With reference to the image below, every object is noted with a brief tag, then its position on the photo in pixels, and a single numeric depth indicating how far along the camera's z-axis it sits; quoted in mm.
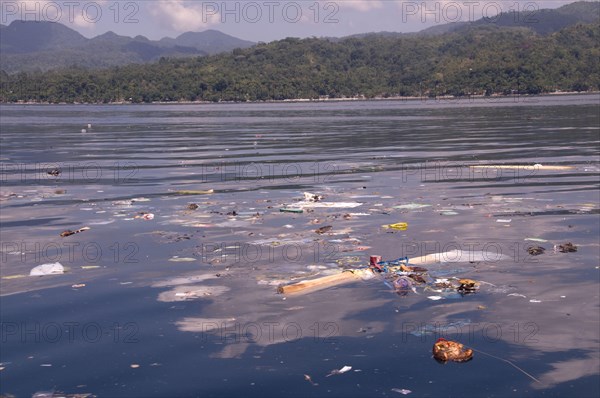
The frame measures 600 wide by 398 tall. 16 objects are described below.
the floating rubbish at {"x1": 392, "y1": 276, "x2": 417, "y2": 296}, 8352
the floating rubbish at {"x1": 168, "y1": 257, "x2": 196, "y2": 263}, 9854
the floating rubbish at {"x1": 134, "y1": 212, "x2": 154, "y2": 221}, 12866
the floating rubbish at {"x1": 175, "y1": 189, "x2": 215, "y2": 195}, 15609
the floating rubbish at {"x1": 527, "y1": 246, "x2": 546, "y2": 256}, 9948
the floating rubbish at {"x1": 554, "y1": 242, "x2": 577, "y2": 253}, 10013
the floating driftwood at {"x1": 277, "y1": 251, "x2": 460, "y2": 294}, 8406
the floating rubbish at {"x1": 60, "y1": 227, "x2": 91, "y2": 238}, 11539
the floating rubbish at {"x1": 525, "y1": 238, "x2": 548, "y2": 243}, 10654
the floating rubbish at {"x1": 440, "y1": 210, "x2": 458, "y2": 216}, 12836
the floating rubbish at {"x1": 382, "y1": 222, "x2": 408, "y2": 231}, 11609
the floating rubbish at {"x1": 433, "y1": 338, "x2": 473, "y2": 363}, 6379
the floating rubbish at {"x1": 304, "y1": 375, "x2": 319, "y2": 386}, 5901
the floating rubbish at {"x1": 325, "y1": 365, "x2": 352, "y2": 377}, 6105
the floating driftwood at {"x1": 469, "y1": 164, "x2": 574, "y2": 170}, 18408
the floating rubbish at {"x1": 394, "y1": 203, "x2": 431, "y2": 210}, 13477
